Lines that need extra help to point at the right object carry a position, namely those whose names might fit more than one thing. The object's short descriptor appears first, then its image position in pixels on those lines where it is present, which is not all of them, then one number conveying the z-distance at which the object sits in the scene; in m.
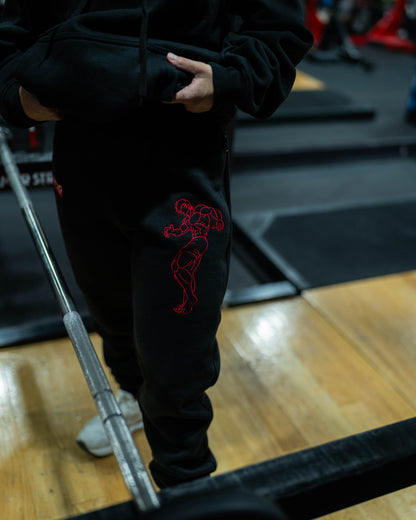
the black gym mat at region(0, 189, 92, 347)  1.74
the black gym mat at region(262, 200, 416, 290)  2.29
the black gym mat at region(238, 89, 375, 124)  4.14
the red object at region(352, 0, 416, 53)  7.62
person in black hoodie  0.77
